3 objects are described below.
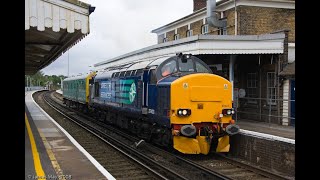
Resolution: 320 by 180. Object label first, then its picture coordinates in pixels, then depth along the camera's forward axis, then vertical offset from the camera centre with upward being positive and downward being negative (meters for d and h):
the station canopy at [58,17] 10.14 +2.04
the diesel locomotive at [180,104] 10.18 -0.52
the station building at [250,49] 15.48 +1.75
